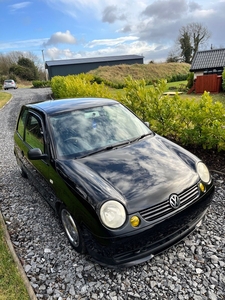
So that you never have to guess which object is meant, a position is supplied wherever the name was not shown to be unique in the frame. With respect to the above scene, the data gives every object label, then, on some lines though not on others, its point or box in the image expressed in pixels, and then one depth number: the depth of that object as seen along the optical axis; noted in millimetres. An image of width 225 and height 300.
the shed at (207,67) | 15896
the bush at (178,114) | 4309
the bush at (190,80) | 18008
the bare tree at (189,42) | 45219
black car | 2148
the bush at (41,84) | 37188
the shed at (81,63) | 44000
